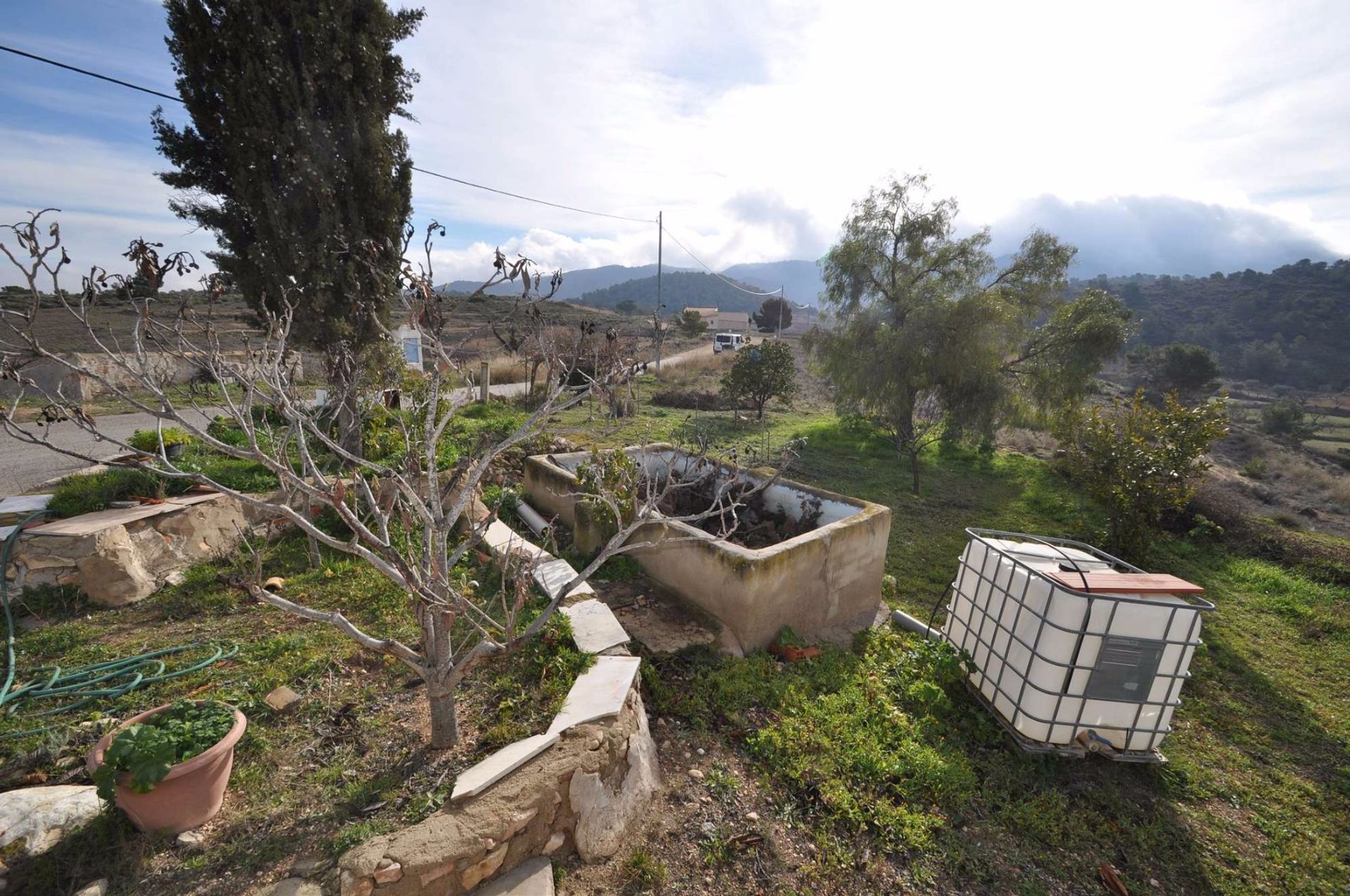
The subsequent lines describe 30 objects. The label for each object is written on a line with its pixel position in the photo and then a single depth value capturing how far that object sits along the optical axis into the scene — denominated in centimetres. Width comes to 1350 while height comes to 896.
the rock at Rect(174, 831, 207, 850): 253
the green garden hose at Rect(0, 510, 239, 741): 337
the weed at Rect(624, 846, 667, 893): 270
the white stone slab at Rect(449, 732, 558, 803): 262
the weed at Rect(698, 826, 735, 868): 289
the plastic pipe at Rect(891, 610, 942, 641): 532
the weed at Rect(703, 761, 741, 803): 328
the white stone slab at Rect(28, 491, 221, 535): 450
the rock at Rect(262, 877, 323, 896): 226
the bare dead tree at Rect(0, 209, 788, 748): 248
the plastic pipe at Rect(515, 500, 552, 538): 644
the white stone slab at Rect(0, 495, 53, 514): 499
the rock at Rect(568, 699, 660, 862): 282
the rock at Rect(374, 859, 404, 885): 224
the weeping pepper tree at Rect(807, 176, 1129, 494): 1241
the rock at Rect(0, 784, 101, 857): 241
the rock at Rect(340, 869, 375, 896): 217
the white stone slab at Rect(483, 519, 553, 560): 527
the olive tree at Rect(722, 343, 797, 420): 1516
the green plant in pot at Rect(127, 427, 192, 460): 597
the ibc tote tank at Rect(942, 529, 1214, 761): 353
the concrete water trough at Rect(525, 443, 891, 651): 460
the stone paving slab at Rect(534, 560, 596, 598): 482
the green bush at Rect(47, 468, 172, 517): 505
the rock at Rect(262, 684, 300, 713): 338
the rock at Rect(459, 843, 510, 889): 246
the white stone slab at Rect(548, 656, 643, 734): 315
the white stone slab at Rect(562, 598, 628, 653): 404
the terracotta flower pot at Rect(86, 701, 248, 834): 246
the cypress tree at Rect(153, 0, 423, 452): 661
